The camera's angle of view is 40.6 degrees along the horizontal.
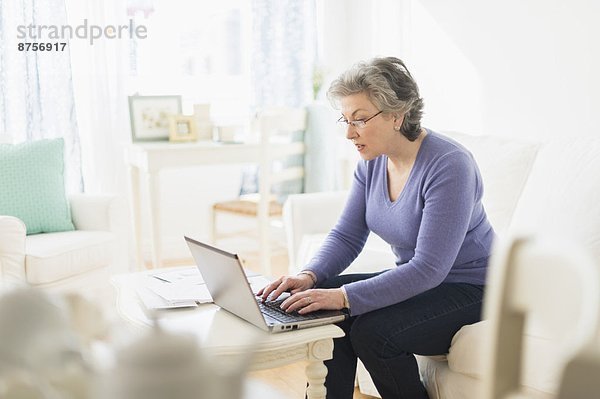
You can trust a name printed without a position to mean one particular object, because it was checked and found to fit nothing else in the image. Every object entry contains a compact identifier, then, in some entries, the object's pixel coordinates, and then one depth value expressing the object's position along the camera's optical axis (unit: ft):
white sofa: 6.38
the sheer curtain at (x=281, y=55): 15.74
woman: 6.41
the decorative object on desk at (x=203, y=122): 13.52
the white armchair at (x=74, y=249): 9.54
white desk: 12.28
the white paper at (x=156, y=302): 6.40
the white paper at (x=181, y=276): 7.14
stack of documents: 6.51
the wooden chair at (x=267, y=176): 12.54
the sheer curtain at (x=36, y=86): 13.28
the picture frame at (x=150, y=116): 13.15
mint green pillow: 10.55
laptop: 5.80
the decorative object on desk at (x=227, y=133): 13.00
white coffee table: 5.74
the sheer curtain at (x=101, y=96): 13.89
